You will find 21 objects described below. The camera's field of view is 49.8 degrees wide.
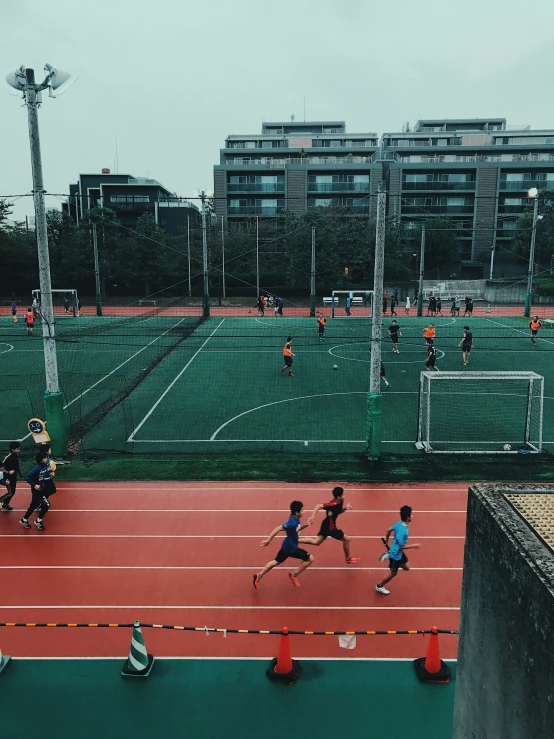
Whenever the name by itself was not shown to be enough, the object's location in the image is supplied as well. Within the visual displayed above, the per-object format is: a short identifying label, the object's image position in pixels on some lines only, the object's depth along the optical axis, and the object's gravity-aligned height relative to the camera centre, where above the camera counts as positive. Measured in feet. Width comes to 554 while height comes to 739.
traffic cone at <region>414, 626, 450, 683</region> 24.30 -15.97
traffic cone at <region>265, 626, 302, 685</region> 24.36 -15.98
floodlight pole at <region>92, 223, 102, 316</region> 136.05 -4.75
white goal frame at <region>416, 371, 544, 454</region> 52.47 -13.35
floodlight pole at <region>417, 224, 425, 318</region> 141.05 -5.13
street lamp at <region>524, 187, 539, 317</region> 106.22 +0.36
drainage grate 12.20 -5.13
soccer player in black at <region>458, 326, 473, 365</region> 84.08 -9.60
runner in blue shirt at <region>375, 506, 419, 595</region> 30.04 -13.58
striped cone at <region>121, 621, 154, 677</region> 24.41 -15.75
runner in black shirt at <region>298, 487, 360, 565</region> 32.19 -13.28
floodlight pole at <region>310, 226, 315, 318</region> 133.41 -3.71
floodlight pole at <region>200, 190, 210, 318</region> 122.70 -1.77
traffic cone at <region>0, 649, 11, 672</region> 24.97 -16.25
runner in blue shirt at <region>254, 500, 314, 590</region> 30.35 -13.78
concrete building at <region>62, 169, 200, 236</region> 217.77 +25.77
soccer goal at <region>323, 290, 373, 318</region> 170.60 -6.63
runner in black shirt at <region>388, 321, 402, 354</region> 88.02 -8.08
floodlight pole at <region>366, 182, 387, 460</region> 47.14 -6.08
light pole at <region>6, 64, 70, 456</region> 44.09 +2.53
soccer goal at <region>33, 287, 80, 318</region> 147.99 -8.60
